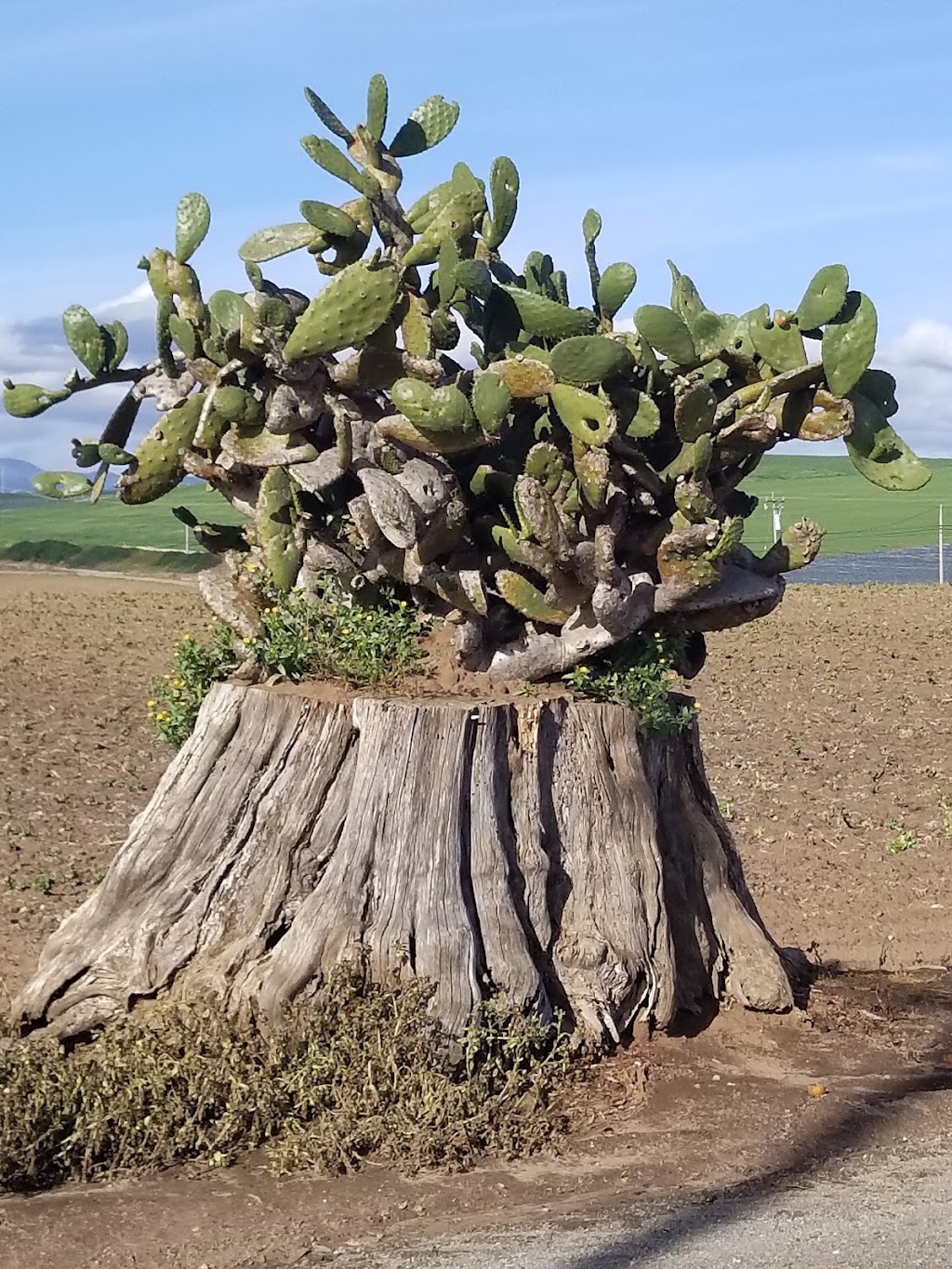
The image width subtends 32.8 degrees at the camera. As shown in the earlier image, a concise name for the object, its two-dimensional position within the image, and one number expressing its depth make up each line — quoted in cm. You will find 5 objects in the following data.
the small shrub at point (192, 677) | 659
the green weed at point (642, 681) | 620
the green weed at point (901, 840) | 959
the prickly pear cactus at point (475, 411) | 568
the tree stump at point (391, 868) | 557
